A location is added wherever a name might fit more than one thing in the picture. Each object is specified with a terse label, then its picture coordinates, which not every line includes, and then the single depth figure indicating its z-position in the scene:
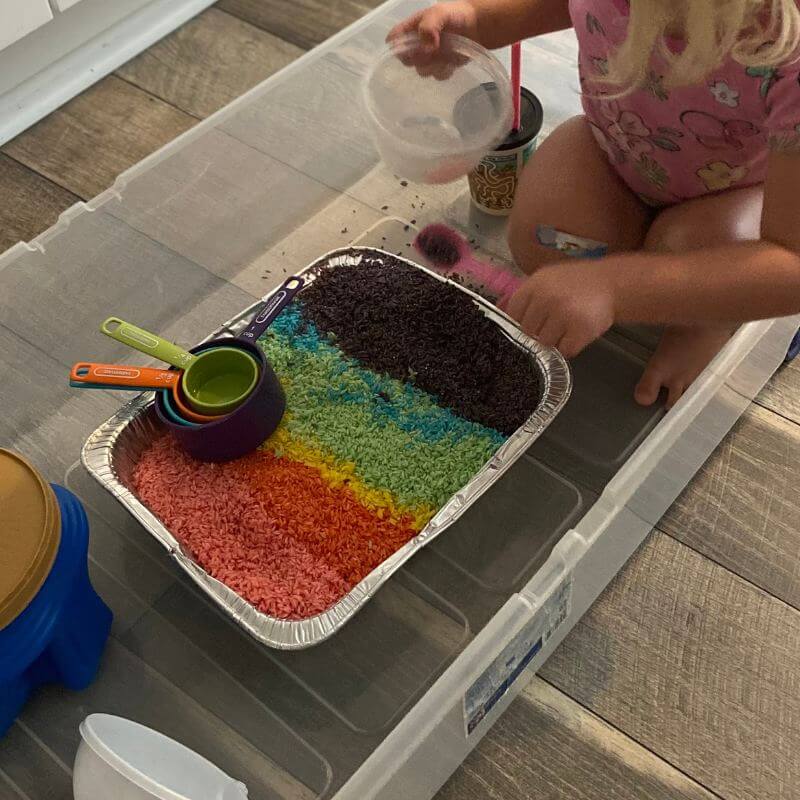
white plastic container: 0.59
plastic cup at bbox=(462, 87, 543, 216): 0.90
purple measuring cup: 0.74
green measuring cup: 0.76
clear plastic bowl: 0.85
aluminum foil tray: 0.67
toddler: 0.62
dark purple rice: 0.79
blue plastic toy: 0.62
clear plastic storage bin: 0.68
